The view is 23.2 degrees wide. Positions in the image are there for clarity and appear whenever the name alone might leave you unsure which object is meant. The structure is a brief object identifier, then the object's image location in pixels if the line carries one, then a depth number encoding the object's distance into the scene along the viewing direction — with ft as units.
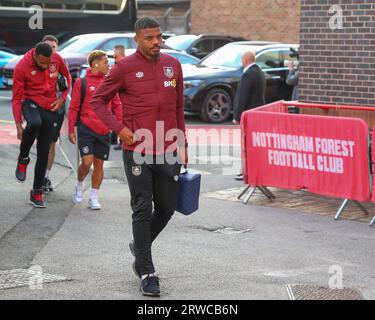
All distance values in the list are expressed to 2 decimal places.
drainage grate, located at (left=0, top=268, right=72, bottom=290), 21.68
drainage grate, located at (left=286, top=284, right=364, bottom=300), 21.02
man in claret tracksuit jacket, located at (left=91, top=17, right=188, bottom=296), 21.39
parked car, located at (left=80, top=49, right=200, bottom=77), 72.31
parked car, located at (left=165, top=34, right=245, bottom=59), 87.86
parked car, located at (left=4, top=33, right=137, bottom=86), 72.95
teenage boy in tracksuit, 32.50
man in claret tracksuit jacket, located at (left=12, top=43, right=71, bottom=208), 32.01
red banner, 31.53
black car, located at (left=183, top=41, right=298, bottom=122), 64.90
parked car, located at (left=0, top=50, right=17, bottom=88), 81.20
